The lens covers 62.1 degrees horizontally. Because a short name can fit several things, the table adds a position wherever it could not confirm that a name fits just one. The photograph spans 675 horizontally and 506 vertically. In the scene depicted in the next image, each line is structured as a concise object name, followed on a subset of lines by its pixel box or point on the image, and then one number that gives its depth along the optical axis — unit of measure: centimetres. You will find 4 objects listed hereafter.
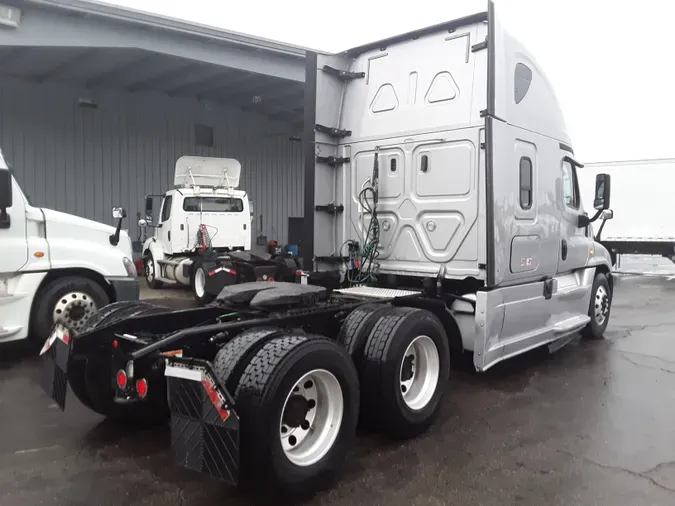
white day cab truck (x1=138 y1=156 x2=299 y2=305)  1259
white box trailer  1698
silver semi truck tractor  320
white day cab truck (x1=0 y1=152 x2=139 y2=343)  609
